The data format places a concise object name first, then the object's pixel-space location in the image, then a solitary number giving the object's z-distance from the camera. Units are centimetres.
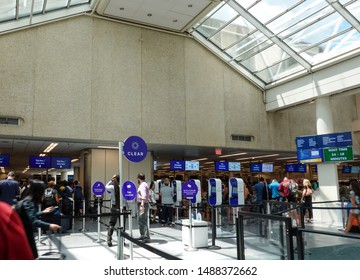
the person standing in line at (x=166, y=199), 1328
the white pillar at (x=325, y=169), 1487
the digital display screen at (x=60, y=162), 1627
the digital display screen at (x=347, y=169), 2561
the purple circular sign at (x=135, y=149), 708
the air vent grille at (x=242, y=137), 1765
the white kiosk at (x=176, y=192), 1493
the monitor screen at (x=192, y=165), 1902
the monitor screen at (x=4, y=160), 1514
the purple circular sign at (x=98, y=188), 1091
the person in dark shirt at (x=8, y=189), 863
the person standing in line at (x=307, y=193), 1298
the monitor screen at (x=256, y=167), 2183
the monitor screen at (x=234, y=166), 2031
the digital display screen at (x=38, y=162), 1586
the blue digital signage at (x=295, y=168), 2396
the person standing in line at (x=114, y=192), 970
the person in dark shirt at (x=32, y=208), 300
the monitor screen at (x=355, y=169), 2575
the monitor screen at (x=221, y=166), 2012
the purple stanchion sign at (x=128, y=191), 805
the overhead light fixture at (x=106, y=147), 1688
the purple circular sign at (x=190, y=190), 916
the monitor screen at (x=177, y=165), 1880
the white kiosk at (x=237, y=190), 1299
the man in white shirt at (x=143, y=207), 888
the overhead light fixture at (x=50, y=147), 1564
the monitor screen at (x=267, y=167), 2155
